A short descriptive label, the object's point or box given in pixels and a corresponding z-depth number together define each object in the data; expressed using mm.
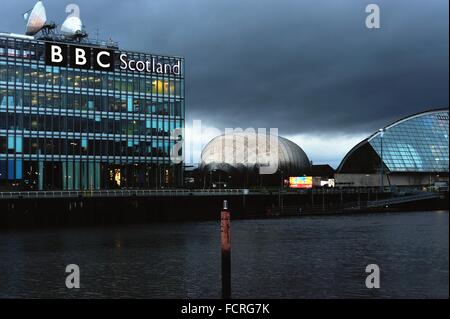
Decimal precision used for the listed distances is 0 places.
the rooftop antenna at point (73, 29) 137500
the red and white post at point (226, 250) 29312
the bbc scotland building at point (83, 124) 130750
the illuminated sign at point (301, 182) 153875
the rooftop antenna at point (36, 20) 134750
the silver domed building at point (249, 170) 192250
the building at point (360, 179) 194250
